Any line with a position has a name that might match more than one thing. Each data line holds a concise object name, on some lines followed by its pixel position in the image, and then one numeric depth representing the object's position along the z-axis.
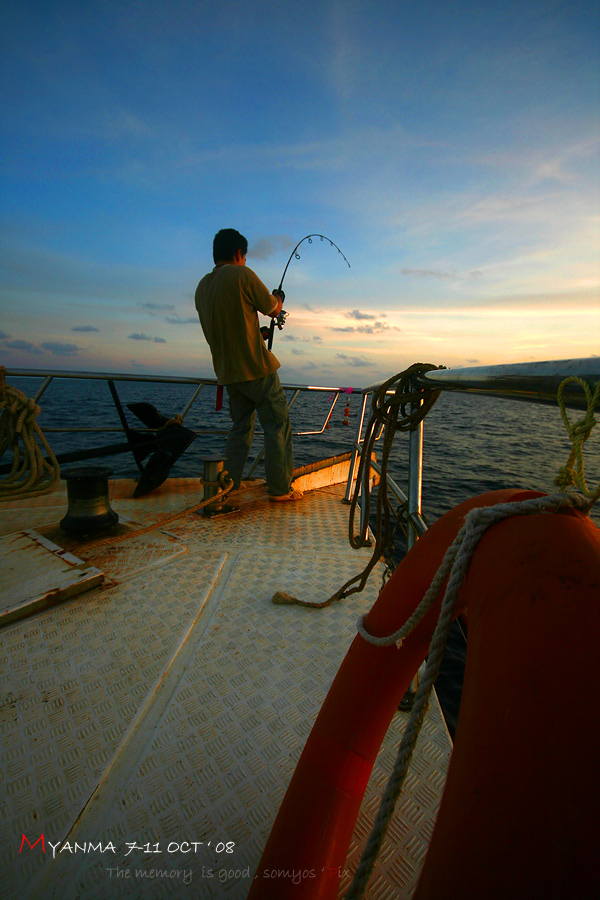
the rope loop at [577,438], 0.59
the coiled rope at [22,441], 2.49
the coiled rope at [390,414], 1.17
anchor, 3.53
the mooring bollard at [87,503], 2.48
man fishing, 2.88
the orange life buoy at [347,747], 0.70
